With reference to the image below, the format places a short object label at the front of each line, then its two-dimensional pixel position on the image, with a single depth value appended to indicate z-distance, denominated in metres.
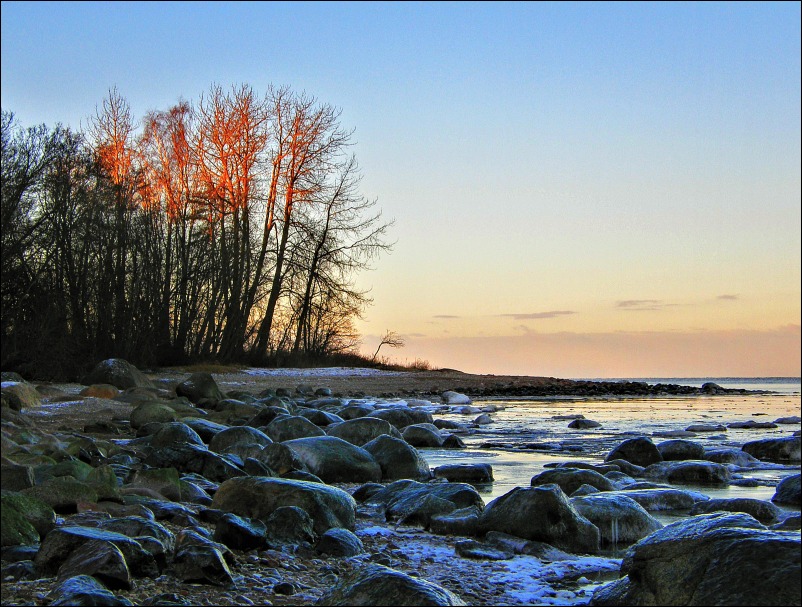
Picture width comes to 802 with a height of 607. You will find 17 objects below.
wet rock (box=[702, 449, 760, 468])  6.80
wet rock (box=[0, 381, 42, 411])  8.59
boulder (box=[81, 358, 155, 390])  14.23
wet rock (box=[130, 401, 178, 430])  8.92
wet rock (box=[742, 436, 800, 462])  7.32
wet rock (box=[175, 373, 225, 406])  13.01
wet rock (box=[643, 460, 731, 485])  5.89
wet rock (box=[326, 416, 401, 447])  7.75
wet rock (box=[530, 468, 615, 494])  5.14
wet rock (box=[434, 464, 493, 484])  5.98
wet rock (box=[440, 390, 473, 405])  18.44
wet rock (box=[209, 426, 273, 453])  6.72
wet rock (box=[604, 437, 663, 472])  6.97
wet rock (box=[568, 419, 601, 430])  11.29
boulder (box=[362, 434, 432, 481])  6.21
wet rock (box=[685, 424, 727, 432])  10.30
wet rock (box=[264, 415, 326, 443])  7.55
